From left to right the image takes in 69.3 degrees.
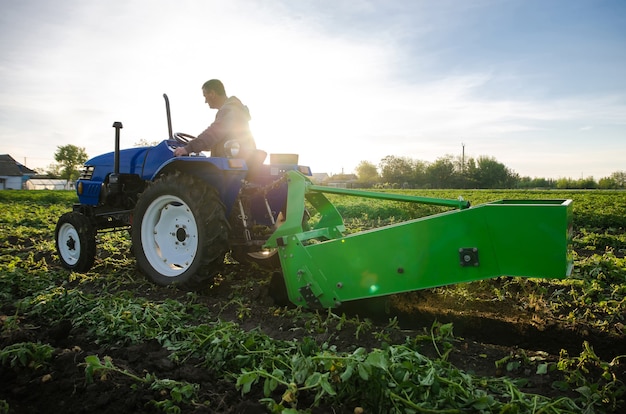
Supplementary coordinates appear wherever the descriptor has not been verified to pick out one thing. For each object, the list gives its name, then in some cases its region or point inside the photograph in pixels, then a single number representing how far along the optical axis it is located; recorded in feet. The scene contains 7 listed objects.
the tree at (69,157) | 262.71
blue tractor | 13.33
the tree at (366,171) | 304.93
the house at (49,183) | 240.32
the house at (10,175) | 212.02
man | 13.98
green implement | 8.15
